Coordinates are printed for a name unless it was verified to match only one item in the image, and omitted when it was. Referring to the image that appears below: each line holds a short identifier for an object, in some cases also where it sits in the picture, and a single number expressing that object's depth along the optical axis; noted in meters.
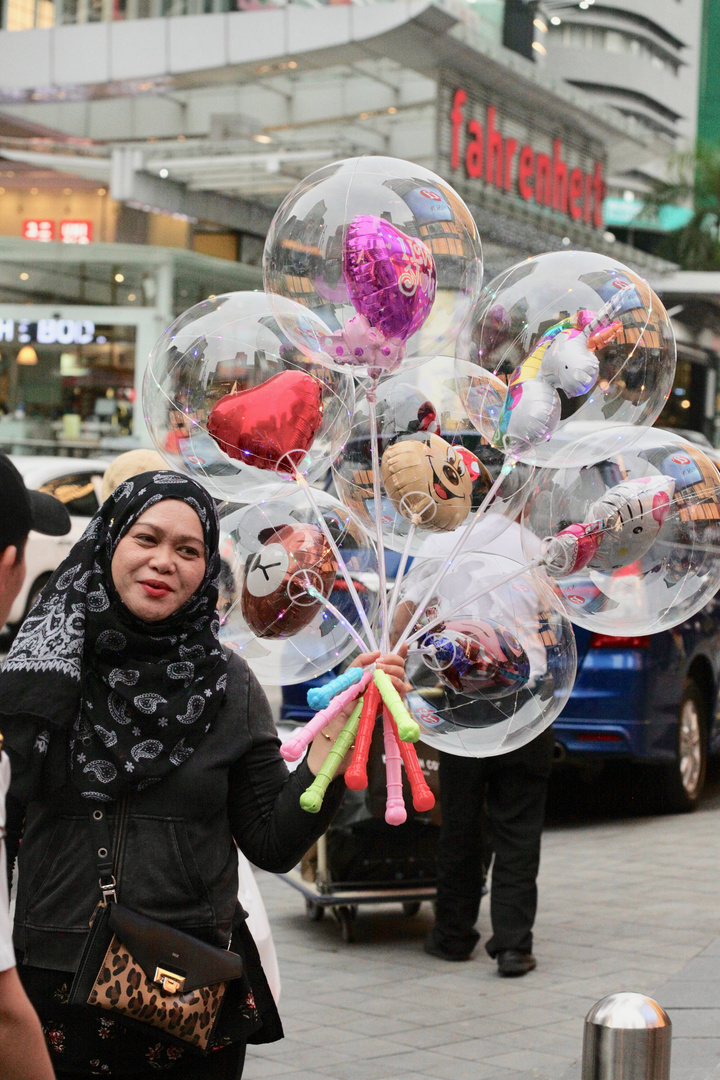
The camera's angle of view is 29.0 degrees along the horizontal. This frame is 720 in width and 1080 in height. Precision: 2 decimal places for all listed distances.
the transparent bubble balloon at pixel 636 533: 3.45
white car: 13.73
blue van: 7.51
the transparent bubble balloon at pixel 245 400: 3.23
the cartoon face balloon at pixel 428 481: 3.36
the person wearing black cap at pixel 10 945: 1.83
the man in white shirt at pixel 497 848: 5.46
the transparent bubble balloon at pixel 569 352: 3.23
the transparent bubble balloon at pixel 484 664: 3.51
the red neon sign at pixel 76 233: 24.38
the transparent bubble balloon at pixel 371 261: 3.08
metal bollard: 3.02
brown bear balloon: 3.42
